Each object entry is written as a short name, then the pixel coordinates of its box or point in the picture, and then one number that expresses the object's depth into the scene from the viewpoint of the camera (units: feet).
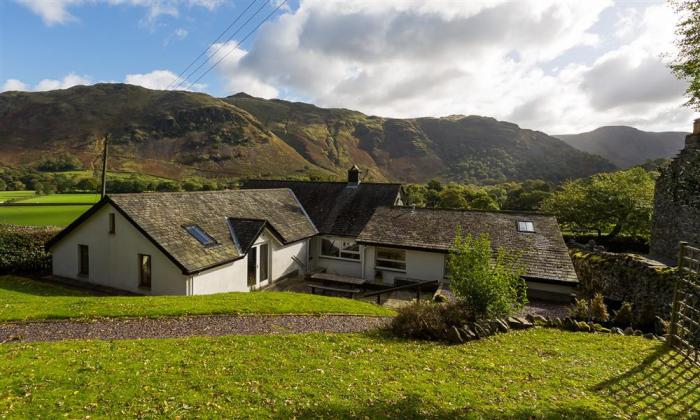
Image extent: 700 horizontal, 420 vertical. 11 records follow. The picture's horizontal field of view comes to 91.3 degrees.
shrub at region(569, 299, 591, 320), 44.52
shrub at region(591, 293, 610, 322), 44.29
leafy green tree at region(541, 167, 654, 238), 105.70
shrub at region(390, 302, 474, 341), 35.50
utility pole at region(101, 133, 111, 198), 74.41
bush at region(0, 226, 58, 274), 63.41
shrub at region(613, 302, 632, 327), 42.71
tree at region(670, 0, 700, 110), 37.98
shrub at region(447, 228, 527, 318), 36.42
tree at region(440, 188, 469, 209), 164.53
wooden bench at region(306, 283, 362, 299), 61.58
